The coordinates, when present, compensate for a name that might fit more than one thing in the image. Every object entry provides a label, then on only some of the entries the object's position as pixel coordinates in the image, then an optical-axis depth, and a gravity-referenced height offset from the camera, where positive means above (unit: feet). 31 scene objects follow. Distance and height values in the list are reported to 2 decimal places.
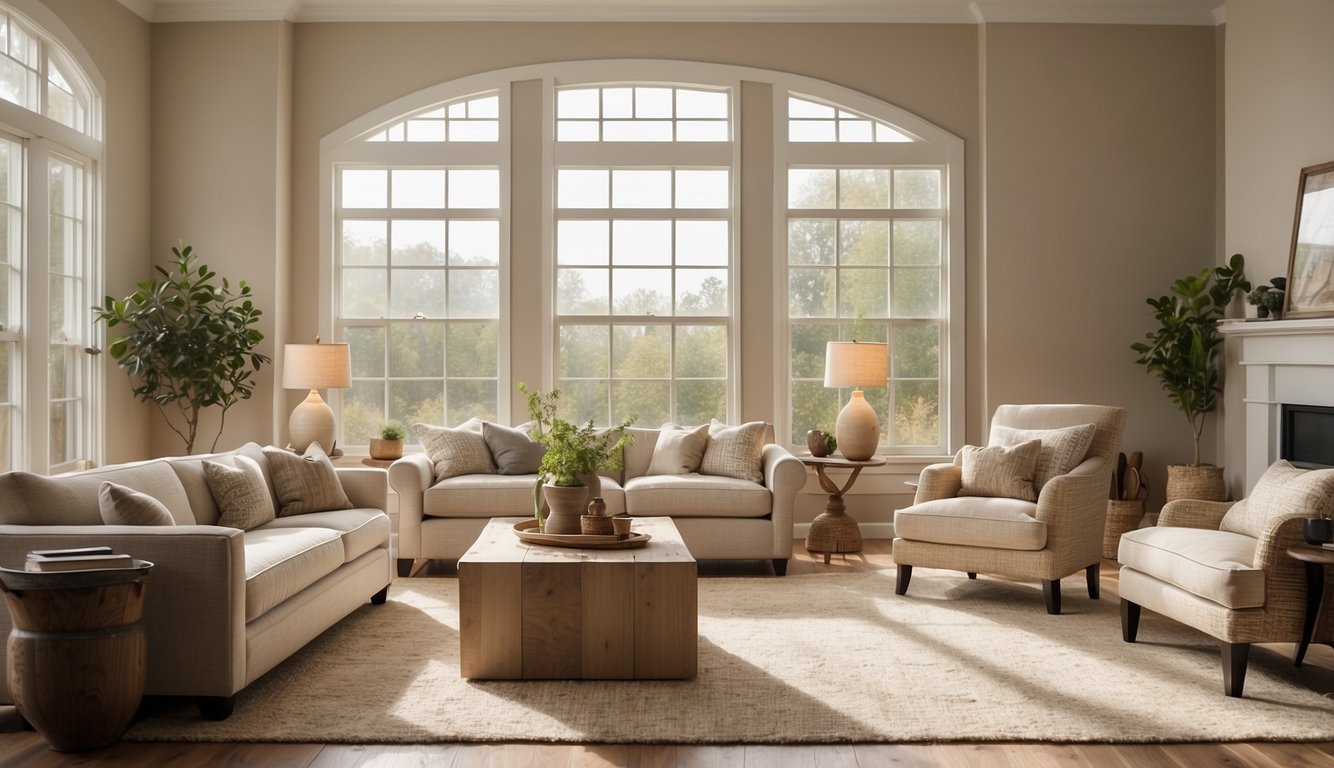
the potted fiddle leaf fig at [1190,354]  20.34 +0.45
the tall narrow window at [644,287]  22.57 +1.99
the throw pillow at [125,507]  11.02 -1.48
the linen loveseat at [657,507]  18.37 -2.44
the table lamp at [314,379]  20.34 -0.10
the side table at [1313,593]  11.21 -2.44
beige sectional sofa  10.32 -2.23
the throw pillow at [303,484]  15.49 -1.72
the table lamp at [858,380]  20.20 -0.10
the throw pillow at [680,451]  19.90 -1.53
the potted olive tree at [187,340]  19.80 +0.69
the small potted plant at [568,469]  13.41 -1.28
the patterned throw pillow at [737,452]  19.48 -1.53
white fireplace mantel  17.24 +0.06
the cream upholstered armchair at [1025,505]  15.52 -2.09
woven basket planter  20.07 -2.17
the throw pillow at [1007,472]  16.61 -1.63
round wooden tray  12.85 -2.15
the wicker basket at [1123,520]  20.92 -3.03
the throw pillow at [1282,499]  11.89 -1.52
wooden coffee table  11.81 -2.89
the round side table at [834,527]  19.94 -3.04
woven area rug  10.17 -3.62
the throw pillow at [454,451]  19.42 -1.50
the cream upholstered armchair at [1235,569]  11.32 -2.31
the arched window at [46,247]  17.22 +2.31
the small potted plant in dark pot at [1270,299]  18.35 +1.40
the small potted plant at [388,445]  20.75 -1.47
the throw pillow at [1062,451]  16.57 -1.26
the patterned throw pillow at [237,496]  14.05 -1.73
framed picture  17.11 +2.20
